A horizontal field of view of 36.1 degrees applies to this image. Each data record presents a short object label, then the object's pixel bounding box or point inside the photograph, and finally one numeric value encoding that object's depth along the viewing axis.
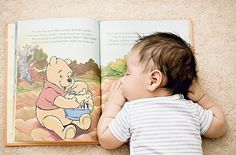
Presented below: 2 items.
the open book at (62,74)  0.88
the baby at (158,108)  0.81
